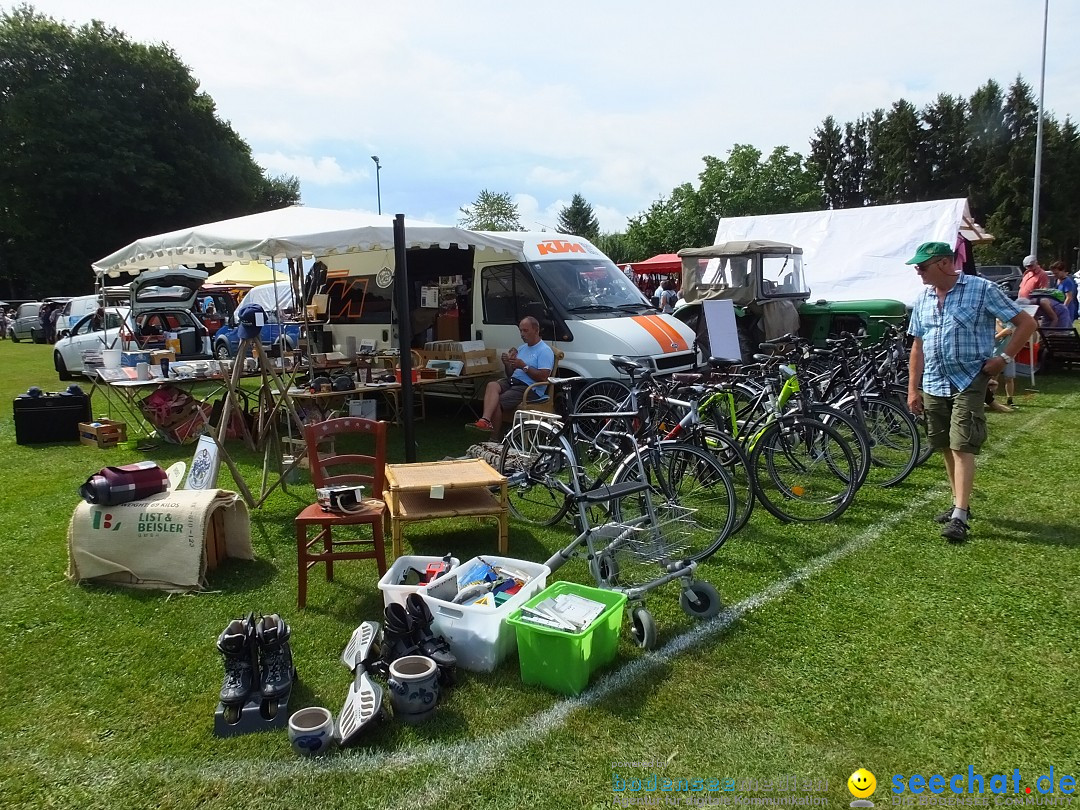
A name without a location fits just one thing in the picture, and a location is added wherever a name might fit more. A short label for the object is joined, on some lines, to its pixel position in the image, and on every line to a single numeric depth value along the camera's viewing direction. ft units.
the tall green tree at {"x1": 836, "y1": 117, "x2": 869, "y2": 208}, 174.81
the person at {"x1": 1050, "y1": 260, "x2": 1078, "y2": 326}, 39.60
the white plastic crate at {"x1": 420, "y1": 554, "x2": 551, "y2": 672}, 10.82
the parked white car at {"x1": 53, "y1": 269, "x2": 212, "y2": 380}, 45.24
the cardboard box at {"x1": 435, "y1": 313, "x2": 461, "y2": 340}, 29.73
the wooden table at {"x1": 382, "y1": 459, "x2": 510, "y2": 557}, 14.28
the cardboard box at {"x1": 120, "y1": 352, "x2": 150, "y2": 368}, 28.20
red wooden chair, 13.00
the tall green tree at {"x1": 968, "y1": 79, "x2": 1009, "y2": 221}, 149.07
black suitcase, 27.09
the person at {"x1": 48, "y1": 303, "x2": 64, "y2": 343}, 79.56
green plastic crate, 10.07
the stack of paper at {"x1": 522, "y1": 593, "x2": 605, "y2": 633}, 10.37
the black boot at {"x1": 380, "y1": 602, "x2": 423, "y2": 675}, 10.44
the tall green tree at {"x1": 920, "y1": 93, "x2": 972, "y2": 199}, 154.40
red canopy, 83.97
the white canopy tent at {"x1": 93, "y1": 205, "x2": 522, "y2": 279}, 21.36
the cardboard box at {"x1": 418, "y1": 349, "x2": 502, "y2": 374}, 26.68
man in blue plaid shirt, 14.85
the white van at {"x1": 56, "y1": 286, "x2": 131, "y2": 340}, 57.06
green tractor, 35.04
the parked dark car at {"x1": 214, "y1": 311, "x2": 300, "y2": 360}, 51.16
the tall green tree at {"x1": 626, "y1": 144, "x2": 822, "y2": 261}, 118.93
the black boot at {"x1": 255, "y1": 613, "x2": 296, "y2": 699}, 9.97
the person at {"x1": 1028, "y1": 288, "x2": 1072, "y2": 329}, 34.65
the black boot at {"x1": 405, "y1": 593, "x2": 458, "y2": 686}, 10.36
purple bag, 13.91
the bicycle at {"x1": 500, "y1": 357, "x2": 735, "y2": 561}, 14.55
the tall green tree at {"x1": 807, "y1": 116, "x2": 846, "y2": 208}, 176.76
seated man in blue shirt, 23.30
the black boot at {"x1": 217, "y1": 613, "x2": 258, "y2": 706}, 9.91
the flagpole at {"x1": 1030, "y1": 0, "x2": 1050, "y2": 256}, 84.36
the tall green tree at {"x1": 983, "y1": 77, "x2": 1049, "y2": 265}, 136.56
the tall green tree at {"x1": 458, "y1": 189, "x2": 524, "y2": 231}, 130.11
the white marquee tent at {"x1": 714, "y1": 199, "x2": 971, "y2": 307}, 39.91
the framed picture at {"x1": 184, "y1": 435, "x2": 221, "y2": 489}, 16.38
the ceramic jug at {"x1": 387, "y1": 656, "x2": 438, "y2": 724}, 9.57
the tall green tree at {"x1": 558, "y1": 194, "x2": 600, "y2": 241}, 214.28
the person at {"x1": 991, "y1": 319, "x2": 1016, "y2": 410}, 23.61
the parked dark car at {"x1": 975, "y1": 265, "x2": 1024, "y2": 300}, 76.93
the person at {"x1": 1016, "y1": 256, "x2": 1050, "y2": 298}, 36.01
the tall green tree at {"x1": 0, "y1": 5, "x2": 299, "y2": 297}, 107.14
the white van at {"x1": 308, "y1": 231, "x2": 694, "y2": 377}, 25.59
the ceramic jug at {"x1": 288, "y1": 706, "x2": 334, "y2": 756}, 8.96
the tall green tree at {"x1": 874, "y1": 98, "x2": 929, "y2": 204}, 157.88
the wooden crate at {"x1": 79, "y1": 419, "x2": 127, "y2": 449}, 26.63
